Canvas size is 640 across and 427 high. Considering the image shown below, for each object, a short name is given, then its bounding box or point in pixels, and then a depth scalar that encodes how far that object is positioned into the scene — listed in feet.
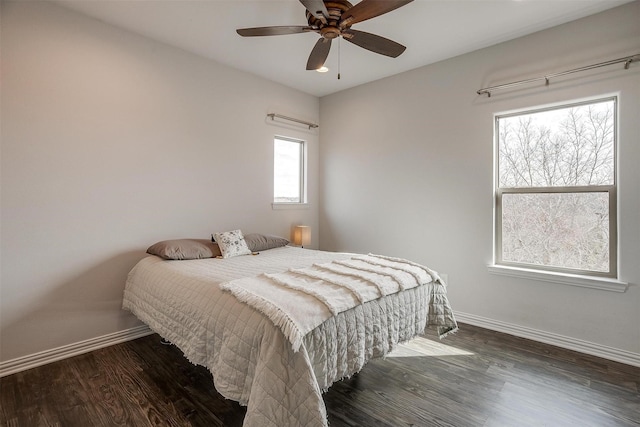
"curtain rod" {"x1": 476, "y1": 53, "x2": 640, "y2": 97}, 7.91
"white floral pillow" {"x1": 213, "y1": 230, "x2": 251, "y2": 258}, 9.80
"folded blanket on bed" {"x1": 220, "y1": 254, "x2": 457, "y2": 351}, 4.93
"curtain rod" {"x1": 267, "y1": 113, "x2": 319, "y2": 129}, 13.20
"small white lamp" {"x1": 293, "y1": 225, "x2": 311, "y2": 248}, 13.46
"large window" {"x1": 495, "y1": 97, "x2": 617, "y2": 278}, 8.64
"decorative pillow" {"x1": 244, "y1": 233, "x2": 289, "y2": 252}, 10.75
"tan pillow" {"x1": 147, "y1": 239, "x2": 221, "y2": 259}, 8.86
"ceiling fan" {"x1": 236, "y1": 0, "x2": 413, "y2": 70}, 6.00
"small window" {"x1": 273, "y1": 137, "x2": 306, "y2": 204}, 13.98
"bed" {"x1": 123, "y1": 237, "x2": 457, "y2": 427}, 4.45
